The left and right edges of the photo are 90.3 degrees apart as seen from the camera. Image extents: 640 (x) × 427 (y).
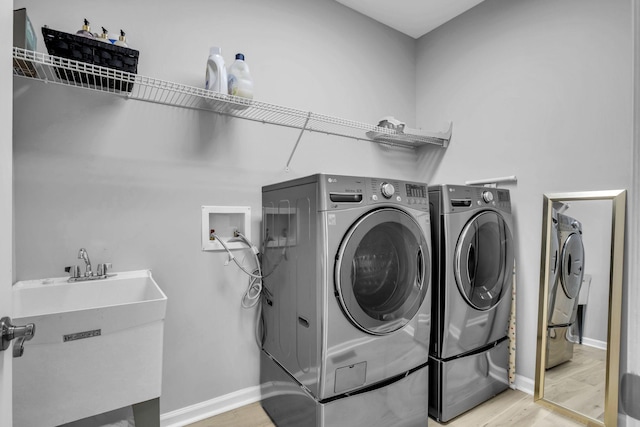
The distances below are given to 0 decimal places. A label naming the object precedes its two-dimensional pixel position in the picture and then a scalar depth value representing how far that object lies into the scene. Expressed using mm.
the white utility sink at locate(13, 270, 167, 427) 1063
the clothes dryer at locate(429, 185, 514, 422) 1820
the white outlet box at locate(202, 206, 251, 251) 1838
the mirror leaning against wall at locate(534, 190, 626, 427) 1735
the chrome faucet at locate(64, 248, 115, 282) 1460
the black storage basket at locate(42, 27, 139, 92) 1241
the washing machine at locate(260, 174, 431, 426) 1417
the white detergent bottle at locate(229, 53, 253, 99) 1664
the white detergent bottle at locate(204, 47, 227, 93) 1621
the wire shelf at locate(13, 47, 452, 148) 1279
